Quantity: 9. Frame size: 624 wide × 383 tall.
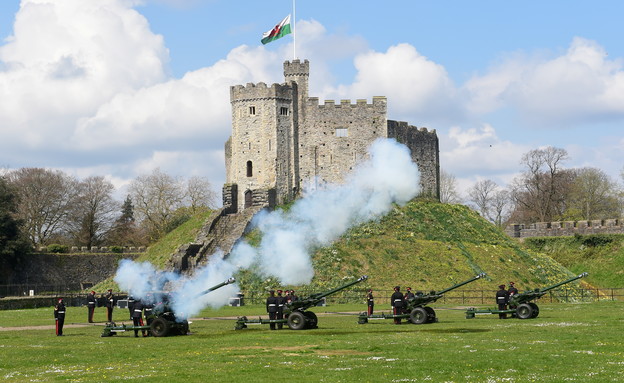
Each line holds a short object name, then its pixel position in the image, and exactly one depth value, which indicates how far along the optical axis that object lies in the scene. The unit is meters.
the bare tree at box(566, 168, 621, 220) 131.50
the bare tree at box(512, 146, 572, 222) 129.00
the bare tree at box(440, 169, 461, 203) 142.07
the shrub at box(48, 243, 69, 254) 98.44
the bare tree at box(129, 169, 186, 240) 123.56
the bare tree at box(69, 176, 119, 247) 122.21
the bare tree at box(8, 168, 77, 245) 116.38
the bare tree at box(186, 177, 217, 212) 127.78
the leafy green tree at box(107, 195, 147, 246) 122.31
